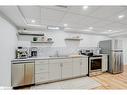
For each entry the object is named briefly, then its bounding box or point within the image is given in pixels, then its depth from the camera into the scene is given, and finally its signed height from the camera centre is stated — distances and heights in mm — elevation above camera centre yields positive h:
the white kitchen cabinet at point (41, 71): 2121 -785
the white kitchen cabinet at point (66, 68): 2428 -790
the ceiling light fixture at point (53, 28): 2683 +787
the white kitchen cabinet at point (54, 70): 2268 -790
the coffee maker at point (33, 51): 2578 -168
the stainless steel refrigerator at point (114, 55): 3095 -375
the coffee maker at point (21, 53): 2211 -213
